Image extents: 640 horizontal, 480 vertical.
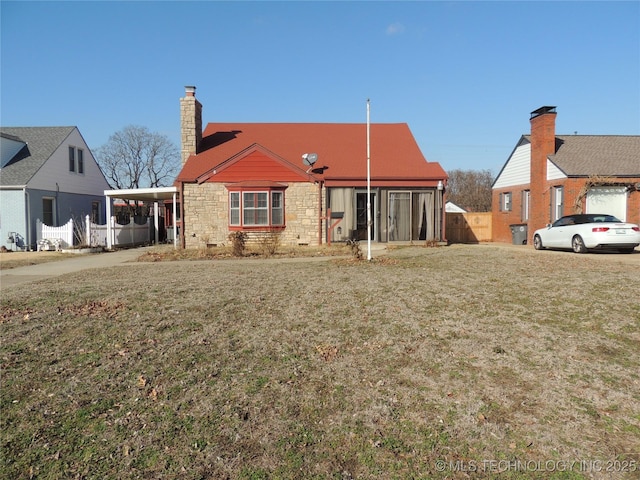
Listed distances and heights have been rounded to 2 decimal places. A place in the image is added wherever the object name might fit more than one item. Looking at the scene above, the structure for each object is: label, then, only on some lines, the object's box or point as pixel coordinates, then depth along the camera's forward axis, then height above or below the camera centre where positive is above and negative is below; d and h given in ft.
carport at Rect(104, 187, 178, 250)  67.26 +5.39
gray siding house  69.67 +8.18
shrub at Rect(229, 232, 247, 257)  50.08 -2.04
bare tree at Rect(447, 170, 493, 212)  203.41 +19.03
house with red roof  63.72 +4.07
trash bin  73.77 -1.58
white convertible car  49.49 -1.12
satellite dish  63.05 +9.69
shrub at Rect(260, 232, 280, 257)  50.98 -2.38
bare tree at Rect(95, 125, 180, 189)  154.30 +21.63
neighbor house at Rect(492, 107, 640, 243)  65.57 +7.38
